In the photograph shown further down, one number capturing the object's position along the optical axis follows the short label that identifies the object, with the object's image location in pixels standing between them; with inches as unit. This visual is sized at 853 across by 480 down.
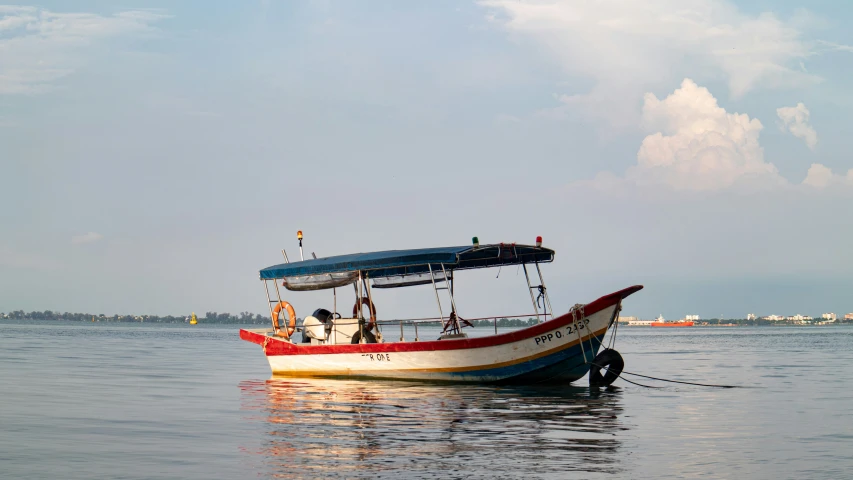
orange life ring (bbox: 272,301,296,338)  1030.3
